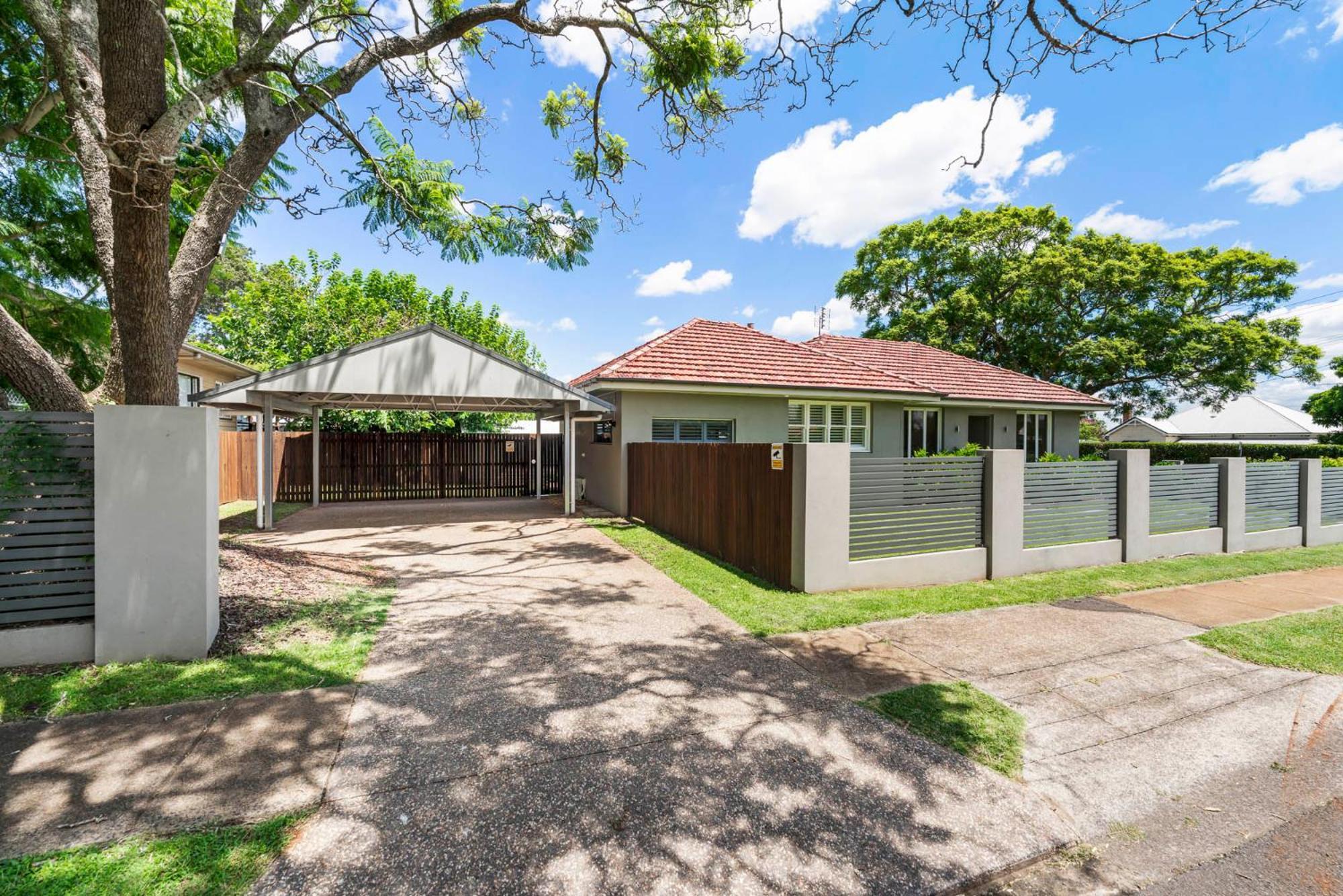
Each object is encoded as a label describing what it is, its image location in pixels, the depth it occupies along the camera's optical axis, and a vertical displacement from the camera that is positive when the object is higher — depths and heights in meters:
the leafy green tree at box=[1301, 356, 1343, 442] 37.12 +2.53
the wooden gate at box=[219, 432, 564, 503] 15.51 -0.67
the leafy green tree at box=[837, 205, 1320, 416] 22.75 +6.07
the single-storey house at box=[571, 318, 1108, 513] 12.05 +1.12
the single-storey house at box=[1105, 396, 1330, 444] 26.00 +0.99
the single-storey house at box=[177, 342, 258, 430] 14.77 +2.20
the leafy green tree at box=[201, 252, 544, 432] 18.95 +4.47
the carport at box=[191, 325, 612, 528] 9.84 +1.15
